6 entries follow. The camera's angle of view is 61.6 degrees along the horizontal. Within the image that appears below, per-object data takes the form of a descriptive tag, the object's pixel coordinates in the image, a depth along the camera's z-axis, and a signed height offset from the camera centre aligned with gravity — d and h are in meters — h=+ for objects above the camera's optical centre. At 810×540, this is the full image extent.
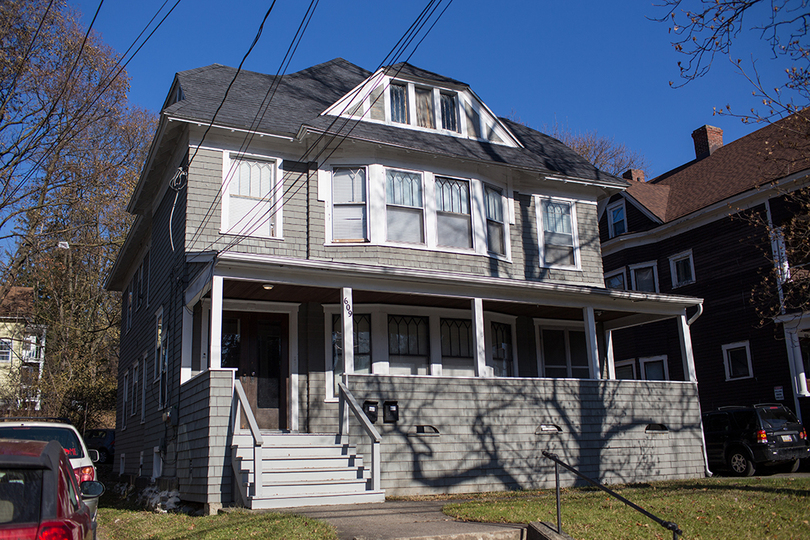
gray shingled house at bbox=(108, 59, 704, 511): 10.70 +2.17
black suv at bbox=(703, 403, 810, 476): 14.65 -0.67
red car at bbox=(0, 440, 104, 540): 3.69 -0.37
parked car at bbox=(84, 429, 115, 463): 26.11 -0.49
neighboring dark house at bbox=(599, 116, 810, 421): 19.81 +4.77
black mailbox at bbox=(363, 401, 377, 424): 10.72 +0.15
